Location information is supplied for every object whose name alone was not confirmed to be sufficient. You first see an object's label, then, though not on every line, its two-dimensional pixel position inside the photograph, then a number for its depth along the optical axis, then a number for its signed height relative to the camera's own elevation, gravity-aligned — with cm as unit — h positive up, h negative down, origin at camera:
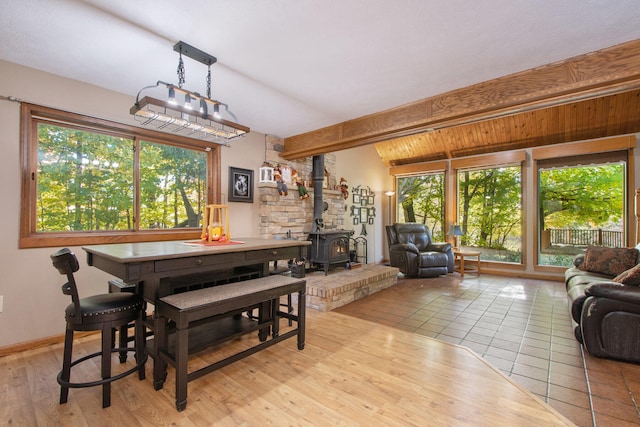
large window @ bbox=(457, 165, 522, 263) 573 +10
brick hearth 362 -93
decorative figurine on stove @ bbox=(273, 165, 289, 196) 429 +52
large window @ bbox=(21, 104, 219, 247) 260 +38
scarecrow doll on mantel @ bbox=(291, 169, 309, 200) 470 +52
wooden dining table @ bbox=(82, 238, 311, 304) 173 -29
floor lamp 692 +53
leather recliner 539 -69
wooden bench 173 -62
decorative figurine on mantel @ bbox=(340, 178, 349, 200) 571 +58
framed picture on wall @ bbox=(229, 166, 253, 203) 392 +45
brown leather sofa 224 -82
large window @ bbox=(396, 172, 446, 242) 662 +37
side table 555 -81
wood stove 452 -50
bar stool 167 -59
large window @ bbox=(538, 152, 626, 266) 488 +19
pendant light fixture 192 +74
